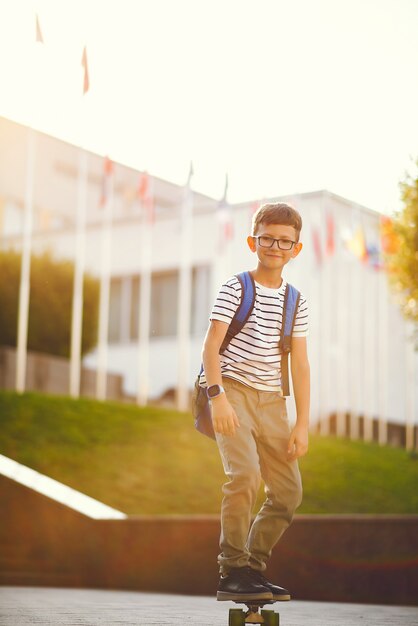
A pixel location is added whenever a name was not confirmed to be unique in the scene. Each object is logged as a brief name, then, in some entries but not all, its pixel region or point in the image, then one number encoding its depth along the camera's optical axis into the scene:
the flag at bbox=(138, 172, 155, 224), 18.67
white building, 22.62
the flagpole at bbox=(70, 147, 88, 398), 18.09
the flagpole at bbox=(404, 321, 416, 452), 21.64
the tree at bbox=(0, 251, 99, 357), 20.16
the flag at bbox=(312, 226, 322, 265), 21.58
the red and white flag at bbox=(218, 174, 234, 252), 18.69
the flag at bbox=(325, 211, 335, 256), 21.27
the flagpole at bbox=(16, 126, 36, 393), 17.30
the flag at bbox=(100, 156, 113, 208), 17.56
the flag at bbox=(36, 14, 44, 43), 15.87
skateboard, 3.90
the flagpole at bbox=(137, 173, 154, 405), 19.28
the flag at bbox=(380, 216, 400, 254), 14.62
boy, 4.08
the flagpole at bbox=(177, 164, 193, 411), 19.02
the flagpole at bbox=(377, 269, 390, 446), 22.88
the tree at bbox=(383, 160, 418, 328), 13.73
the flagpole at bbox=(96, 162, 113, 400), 19.11
